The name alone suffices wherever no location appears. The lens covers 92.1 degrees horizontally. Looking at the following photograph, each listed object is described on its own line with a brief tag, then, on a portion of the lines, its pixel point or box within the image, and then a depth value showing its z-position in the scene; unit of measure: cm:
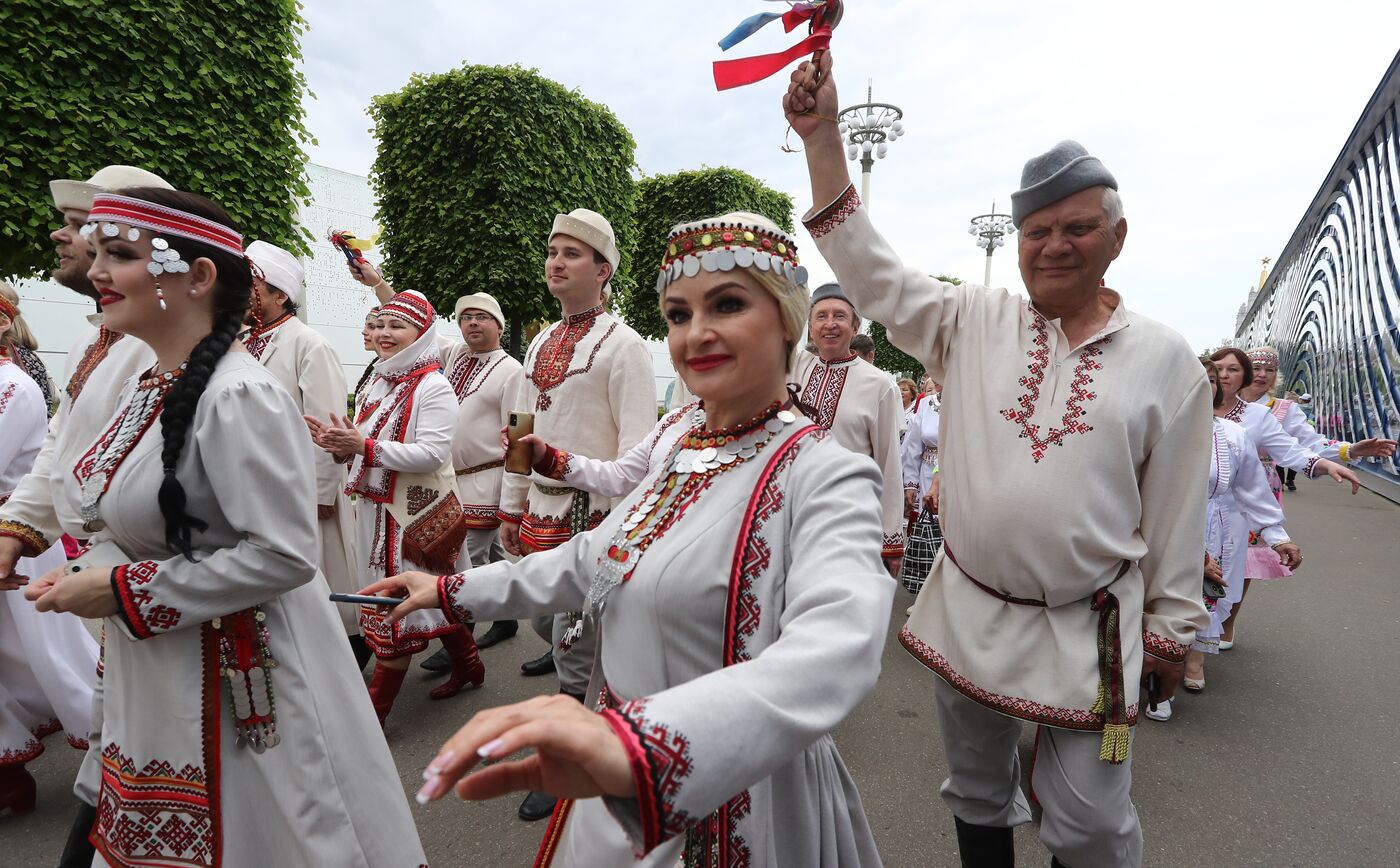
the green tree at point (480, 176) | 1148
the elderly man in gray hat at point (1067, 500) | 183
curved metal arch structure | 1212
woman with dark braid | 162
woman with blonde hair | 72
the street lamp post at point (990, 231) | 2022
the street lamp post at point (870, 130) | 1497
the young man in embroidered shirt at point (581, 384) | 331
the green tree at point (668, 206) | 1755
